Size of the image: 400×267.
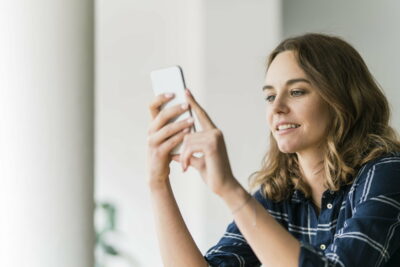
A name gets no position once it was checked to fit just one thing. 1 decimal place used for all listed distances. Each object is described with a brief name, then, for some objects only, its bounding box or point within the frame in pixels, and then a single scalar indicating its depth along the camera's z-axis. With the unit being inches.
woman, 47.7
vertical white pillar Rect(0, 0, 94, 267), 60.9
